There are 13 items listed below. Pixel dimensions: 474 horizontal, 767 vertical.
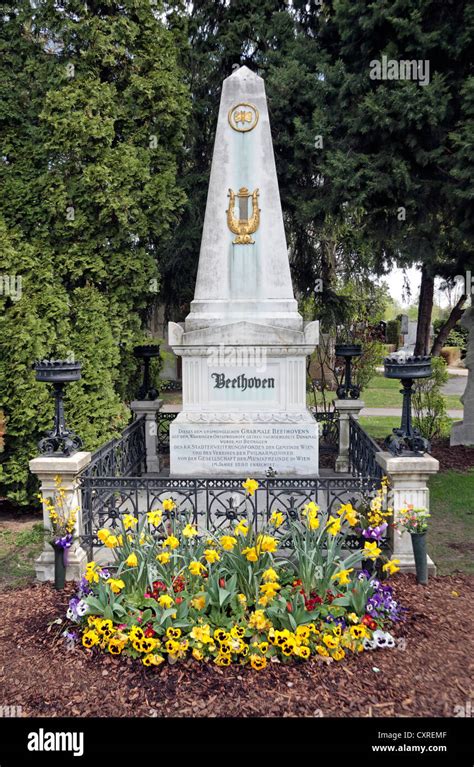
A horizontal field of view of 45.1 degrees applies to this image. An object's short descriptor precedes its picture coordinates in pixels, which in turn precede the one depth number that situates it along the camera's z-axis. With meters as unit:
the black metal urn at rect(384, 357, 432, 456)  5.14
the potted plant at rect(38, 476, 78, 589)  4.81
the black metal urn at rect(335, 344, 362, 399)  8.60
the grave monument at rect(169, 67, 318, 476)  6.88
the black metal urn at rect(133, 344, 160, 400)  8.59
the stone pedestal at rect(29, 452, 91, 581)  5.10
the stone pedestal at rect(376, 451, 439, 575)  4.98
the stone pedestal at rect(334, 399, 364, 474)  8.66
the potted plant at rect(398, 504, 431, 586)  4.74
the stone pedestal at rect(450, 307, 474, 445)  11.31
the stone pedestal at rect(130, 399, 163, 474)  8.79
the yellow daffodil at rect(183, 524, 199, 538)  3.97
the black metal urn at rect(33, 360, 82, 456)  5.29
